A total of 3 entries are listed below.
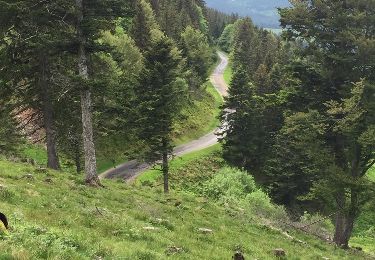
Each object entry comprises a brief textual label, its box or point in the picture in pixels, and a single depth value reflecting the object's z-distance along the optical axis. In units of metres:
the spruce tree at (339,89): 23.44
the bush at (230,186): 46.78
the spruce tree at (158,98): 35.25
